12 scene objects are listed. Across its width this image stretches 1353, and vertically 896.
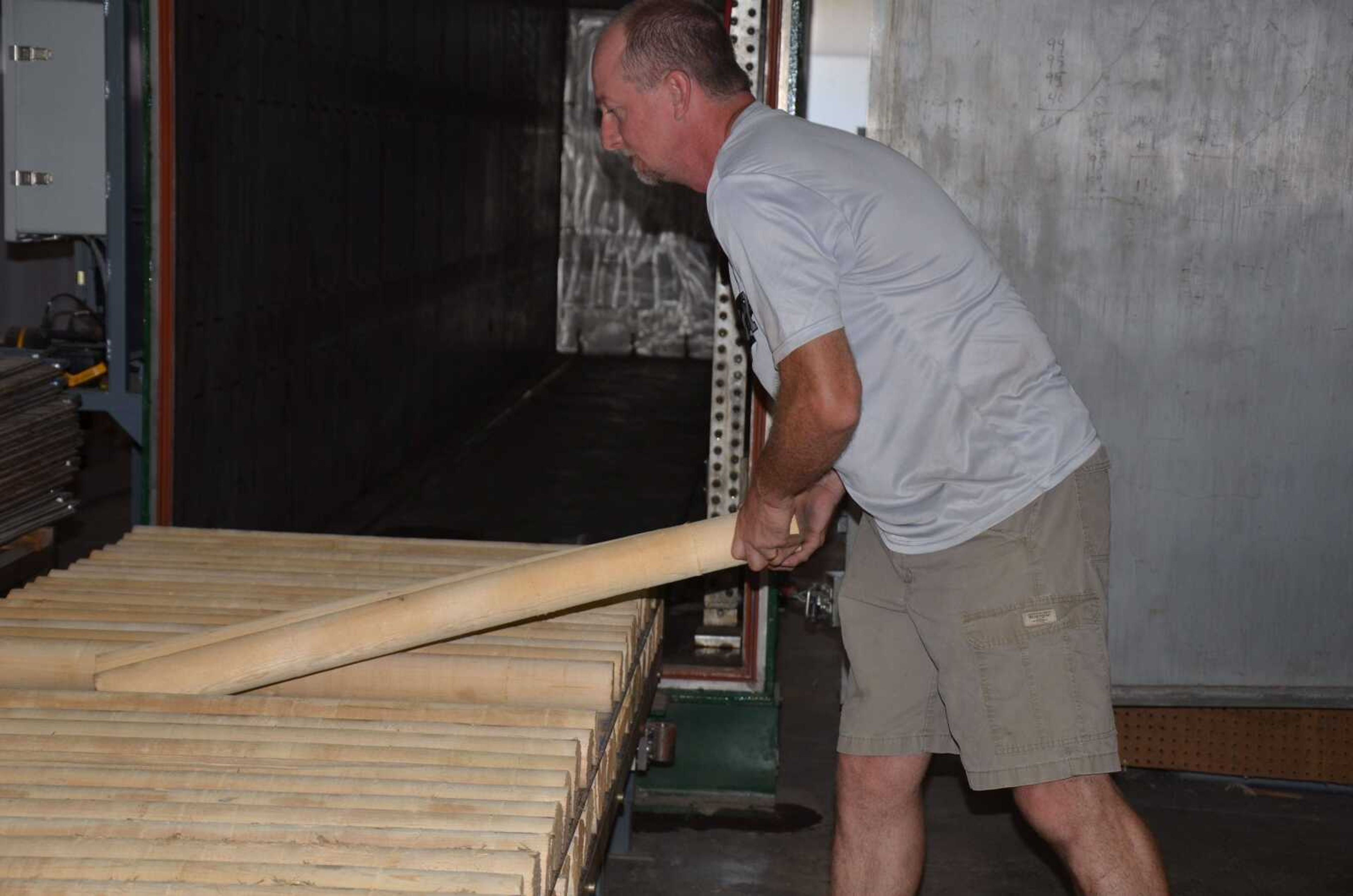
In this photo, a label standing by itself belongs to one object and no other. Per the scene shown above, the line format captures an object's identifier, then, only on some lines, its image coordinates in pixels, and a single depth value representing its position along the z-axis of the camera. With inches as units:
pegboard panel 192.7
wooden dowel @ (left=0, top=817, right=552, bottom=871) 84.2
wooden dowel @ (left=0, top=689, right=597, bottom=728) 104.5
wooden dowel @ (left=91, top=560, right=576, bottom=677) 112.0
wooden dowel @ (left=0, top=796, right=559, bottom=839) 86.7
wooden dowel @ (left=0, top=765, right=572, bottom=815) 91.0
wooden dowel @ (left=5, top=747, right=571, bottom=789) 93.4
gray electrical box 189.6
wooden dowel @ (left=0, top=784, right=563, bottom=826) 88.8
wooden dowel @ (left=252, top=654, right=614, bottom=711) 110.1
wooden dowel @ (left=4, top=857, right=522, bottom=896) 79.4
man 107.7
